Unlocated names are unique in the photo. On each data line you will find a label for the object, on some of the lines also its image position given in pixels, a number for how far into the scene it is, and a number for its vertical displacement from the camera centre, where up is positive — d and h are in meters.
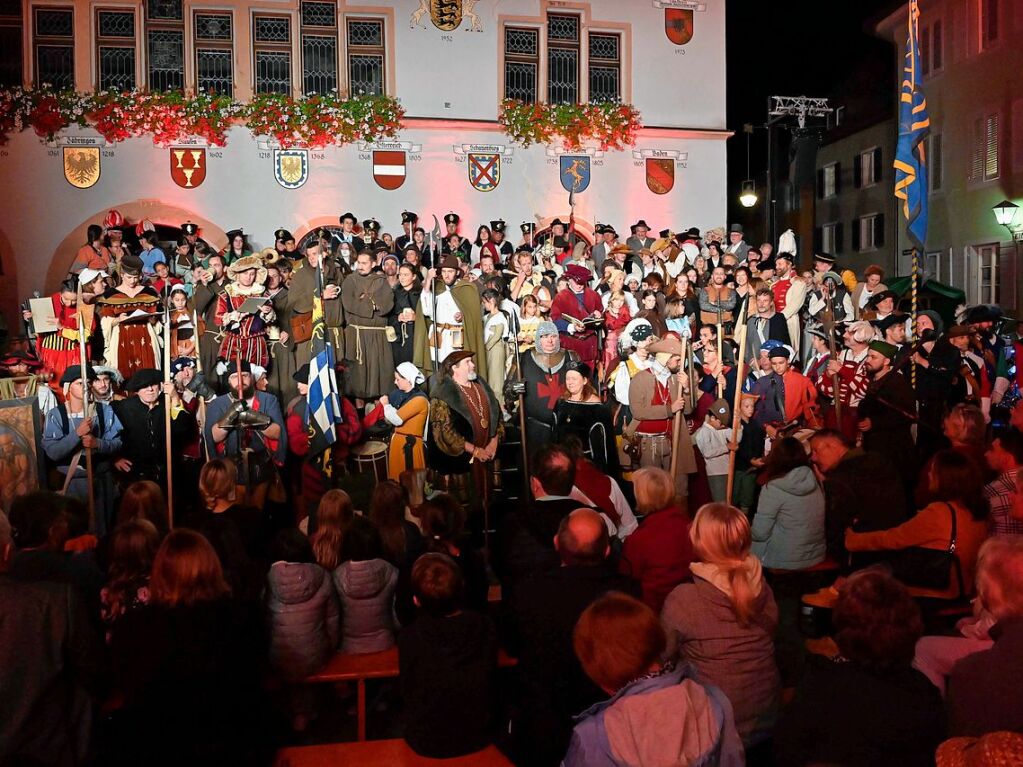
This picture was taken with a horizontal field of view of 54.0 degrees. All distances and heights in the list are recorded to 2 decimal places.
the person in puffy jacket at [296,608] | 4.80 -1.20
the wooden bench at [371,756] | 4.07 -1.63
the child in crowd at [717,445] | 9.35 -0.85
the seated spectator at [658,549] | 5.17 -1.00
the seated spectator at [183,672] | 3.94 -1.23
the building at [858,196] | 29.09 +4.84
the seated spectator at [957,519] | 5.17 -0.87
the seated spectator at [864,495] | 5.78 -0.83
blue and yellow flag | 10.54 +2.10
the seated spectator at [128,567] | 4.48 -0.94
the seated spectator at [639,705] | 3.00 -1.06
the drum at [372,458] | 9.88 -0.98
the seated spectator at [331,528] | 5.21 -0.89
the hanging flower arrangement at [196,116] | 17.97 +4.50
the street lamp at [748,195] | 26.34 +4.20
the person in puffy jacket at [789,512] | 6.14 -0.98
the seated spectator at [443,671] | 4.10 -1.29
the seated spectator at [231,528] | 5.20 -0.92
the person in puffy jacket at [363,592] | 5.07 -1.18
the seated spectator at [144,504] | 5.59 -0.80
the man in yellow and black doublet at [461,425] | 8.81 -0.61
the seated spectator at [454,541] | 5.27 -0.97
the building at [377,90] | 18.38 +5.28
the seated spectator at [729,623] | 4.05 -1.09
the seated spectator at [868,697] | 3.07 -1.08
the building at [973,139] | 19.94 +4.50
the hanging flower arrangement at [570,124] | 19.88 +4.62
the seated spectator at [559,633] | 4.11 -1.14
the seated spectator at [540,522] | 5.13 -0.86
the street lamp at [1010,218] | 17.20 +2.33
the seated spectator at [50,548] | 4.65 -0.88
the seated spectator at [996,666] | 3.27 -1.05
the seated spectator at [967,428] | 6.68 -0.51
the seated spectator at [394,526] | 5.54 -0.95
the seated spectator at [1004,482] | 5.44 -0.73
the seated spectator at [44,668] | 3.47 -1.08
